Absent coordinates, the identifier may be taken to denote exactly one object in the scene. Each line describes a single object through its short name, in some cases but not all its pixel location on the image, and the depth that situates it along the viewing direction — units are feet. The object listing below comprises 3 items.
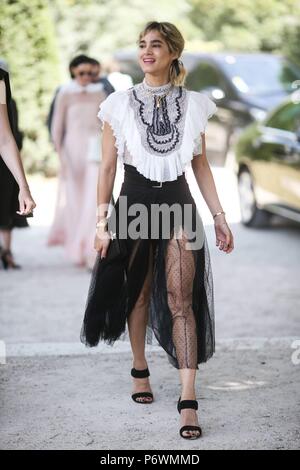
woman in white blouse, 32.30
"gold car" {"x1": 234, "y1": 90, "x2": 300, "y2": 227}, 67.72
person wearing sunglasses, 60.75
